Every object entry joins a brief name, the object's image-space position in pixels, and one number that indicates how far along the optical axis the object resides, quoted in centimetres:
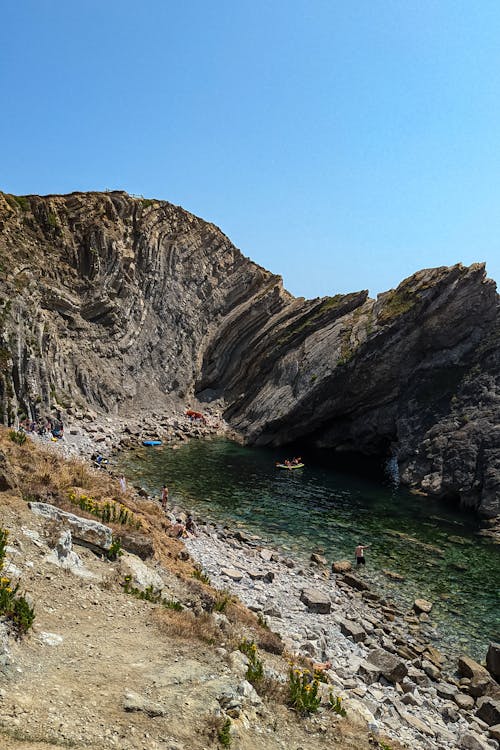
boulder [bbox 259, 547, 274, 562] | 2828
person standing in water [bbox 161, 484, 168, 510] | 3382
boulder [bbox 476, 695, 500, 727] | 1709
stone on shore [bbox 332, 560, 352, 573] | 2819
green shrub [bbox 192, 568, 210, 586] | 1877
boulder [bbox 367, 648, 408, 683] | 1784
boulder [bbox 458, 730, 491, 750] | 1488
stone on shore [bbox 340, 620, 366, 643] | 2085
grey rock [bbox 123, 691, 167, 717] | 855
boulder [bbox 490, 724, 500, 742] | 1619
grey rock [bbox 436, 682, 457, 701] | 1798
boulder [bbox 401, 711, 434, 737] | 1500
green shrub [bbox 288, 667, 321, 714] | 1079
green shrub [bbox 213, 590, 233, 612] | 1567
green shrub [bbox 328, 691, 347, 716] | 1146
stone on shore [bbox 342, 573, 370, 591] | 2658
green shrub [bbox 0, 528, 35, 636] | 965
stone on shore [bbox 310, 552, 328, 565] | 2905
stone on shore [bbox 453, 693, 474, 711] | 1768
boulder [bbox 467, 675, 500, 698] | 1853
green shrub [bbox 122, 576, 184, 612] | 1349
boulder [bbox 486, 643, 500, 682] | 1988
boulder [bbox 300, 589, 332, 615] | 2277
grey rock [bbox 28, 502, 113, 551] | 1478
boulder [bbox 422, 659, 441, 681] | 1927
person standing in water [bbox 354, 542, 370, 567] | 2964
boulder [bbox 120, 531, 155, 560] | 1653
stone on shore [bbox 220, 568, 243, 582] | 2399
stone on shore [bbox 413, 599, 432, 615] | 2448
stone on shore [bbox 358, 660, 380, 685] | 1740
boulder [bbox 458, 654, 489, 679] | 1923
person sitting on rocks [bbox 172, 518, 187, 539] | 2654
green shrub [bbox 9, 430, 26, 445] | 1998
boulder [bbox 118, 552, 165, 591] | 1424
